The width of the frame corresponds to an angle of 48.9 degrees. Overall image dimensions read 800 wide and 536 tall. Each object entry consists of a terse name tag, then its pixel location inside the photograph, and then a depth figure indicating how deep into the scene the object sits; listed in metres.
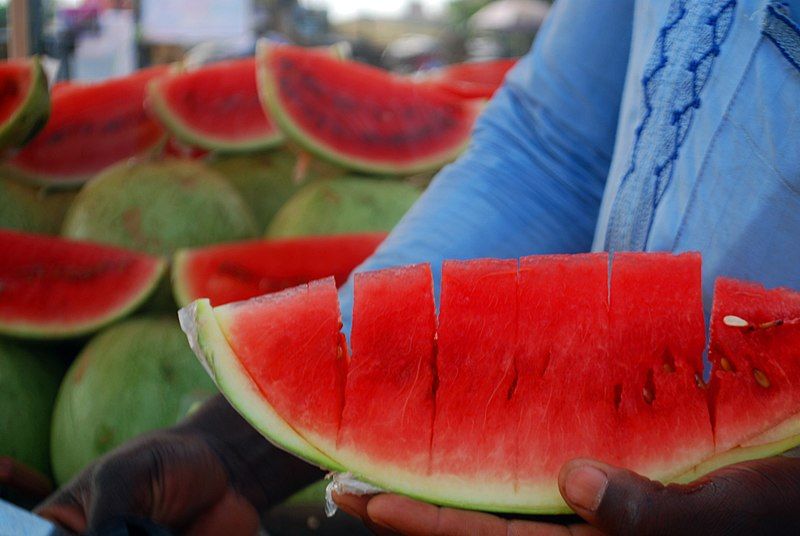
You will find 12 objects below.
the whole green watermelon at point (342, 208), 2.11
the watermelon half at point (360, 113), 2.25
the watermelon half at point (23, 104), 1.93
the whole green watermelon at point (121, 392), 1.72
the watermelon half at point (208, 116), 2.37
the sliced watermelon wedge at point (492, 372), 0.74
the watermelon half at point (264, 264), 1.87
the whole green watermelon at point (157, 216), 2.10
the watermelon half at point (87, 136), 2.31
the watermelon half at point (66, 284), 1.88
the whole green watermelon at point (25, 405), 1.76
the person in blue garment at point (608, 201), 0.65
